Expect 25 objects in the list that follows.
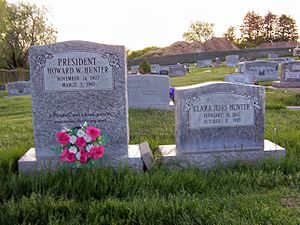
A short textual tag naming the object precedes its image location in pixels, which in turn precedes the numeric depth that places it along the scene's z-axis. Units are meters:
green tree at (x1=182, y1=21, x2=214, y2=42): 77.06
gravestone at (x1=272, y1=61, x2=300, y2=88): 14.21
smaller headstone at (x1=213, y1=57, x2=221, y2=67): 38.10
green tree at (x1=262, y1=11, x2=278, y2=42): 70.89
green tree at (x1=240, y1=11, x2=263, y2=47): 72.44
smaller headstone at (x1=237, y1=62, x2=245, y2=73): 19.32
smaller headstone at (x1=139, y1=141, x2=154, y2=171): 4.16
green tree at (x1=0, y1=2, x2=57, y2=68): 44.53
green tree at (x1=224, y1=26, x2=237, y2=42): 78.19
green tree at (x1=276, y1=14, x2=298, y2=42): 69.19
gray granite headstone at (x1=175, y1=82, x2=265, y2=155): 4.42
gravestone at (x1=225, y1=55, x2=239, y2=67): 36.70
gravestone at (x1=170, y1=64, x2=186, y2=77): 29.18
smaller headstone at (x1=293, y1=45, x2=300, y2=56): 36.56
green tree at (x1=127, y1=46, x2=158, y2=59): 71.90
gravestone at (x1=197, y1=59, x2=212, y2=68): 40.10
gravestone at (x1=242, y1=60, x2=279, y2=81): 18.98
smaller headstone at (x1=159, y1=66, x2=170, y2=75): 28.52
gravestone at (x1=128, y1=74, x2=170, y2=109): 10.08
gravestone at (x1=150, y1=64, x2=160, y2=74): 30.83
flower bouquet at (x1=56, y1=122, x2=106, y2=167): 3.78
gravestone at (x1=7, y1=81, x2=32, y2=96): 21.94
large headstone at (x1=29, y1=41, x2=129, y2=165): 4.43
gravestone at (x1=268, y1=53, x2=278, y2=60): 40.53
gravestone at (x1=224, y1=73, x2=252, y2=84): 13.24
